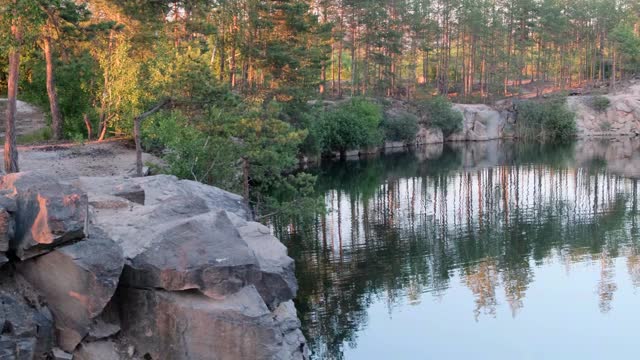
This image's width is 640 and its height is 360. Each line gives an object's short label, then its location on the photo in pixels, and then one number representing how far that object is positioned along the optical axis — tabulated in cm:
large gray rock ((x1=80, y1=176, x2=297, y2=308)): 1117
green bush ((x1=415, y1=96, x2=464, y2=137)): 6138
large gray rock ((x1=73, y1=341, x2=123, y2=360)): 1087
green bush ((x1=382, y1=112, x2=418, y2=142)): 5750
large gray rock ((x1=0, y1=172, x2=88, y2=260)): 1053
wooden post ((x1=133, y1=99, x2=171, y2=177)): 2028
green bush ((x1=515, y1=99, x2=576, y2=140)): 6619
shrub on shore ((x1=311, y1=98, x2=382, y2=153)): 4862
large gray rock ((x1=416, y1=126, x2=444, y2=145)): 6194
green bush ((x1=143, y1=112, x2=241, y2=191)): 2131
